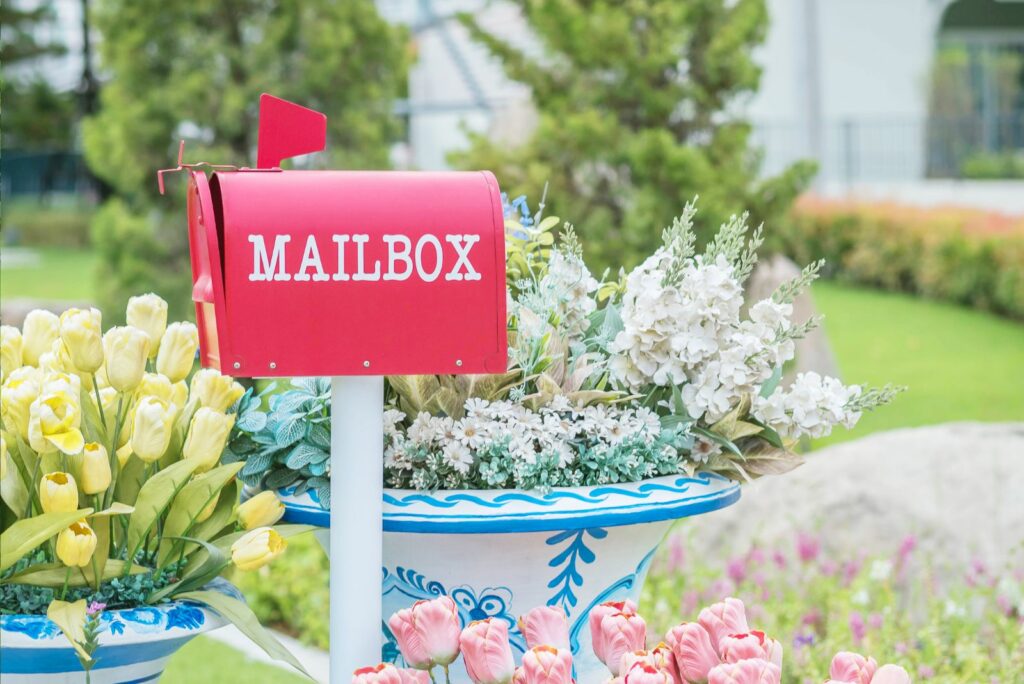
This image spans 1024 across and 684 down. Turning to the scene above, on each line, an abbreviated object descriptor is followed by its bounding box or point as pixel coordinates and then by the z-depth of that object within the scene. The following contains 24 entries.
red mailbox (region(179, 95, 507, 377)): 3.36
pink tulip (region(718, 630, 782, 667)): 3.31
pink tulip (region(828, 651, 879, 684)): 3.37
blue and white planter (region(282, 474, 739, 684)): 3.48
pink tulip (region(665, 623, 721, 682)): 3.35
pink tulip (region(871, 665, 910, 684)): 3.34
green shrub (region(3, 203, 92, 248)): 30.00
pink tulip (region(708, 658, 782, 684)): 3.27
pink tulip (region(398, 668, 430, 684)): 3.35
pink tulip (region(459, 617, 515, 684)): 3.34
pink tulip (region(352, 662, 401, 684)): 3.32
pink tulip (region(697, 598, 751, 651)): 3.36
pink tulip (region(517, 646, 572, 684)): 3.31
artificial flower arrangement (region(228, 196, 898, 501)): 3.53
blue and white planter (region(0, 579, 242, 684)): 3.36
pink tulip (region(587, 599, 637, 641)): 3.41
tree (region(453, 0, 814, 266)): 8.08
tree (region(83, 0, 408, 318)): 10.61
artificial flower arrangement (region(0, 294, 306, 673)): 3.34
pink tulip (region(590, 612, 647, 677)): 3.38
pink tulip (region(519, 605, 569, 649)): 3.39
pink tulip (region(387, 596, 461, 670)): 3.38
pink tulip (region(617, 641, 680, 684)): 3.31
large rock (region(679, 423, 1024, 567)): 5.05
